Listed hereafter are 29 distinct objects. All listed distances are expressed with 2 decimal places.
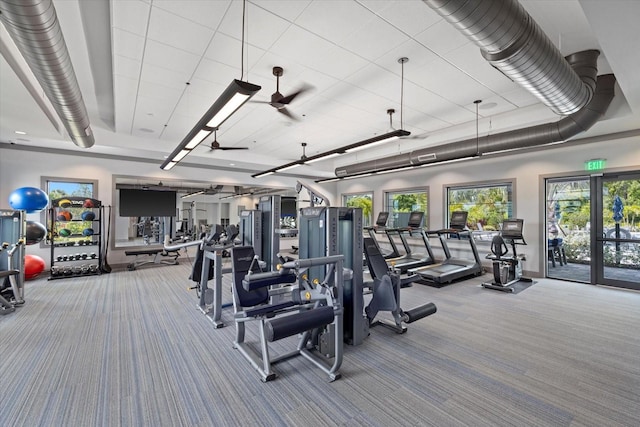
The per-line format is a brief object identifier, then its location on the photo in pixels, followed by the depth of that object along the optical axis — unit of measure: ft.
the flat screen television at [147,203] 29.86
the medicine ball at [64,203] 20.81
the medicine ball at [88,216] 21.47
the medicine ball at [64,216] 21.13
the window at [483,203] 23.17
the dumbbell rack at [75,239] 20.75
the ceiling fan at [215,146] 17.47
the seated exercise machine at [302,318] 7.67
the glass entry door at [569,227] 20.58
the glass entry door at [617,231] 17.29
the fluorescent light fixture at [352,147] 14.20
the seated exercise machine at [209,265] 12.16
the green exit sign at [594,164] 18.10
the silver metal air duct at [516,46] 6.07
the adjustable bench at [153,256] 24.73
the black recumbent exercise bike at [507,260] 17.75
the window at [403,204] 28.91
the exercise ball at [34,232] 16.84
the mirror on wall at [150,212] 29.68
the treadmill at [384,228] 24.48
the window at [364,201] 34.35
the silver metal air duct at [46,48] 6.31
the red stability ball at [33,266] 19.01
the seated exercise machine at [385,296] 10.54
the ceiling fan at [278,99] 12.16
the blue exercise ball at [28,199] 17.13
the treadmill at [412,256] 22.35
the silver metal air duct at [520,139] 12.83
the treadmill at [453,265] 18.90
